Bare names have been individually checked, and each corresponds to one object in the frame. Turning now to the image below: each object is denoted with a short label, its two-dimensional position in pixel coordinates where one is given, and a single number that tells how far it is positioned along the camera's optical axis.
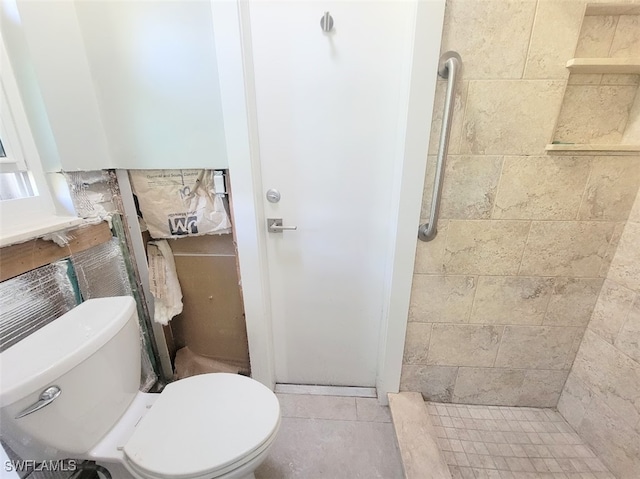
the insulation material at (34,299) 0.83
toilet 0.68
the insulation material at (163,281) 1.33
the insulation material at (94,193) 1.05
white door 1.03
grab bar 0.87
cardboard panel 1.38
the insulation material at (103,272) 1.08
